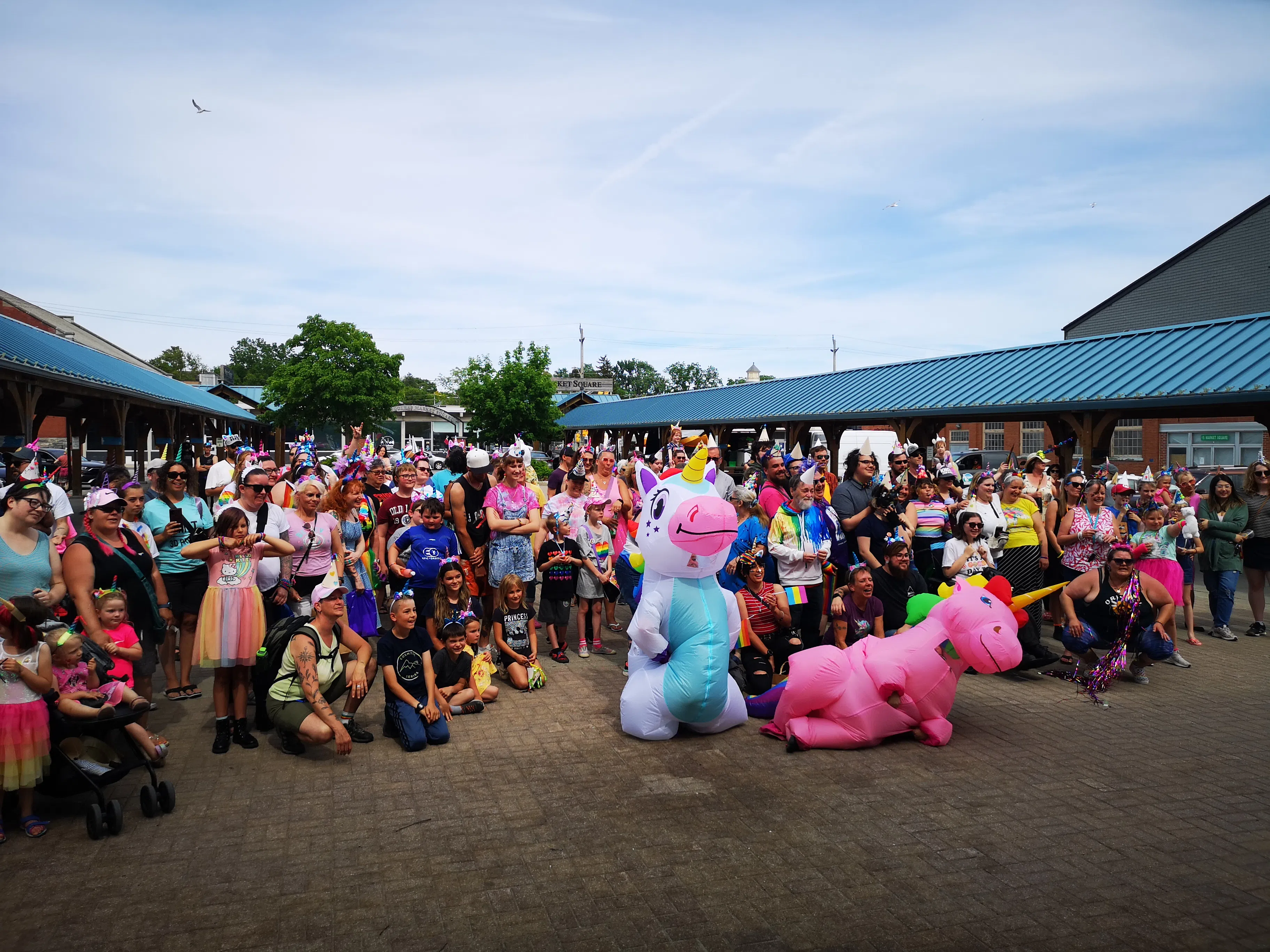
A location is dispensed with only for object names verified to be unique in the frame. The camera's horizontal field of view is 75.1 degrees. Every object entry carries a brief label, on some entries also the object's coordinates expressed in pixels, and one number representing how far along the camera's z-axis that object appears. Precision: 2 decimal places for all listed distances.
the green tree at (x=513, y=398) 39.81
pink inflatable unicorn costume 5.34
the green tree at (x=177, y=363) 104.38
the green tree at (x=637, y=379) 112.75
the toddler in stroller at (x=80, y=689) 4.20
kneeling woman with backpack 5.14
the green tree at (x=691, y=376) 115.62
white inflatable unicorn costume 5.34
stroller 4.11
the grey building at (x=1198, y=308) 24.89
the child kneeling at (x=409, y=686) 5.43
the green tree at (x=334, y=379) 37.25
